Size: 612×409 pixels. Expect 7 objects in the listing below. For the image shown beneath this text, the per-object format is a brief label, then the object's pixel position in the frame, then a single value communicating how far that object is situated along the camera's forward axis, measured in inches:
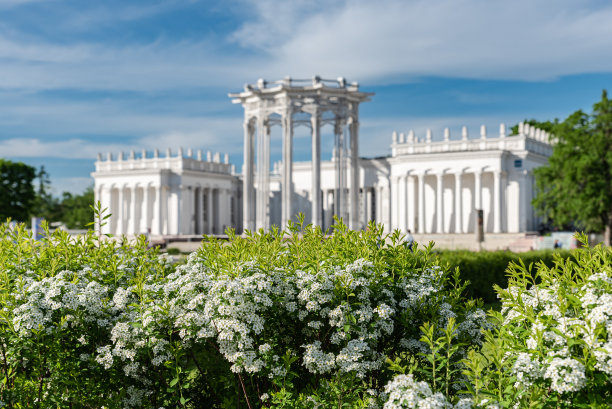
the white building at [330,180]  2126.0
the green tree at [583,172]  1690.5
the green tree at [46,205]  4045.5
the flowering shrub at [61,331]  285.9
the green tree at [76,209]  3784.5
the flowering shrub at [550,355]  200.8
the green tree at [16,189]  2997.0
